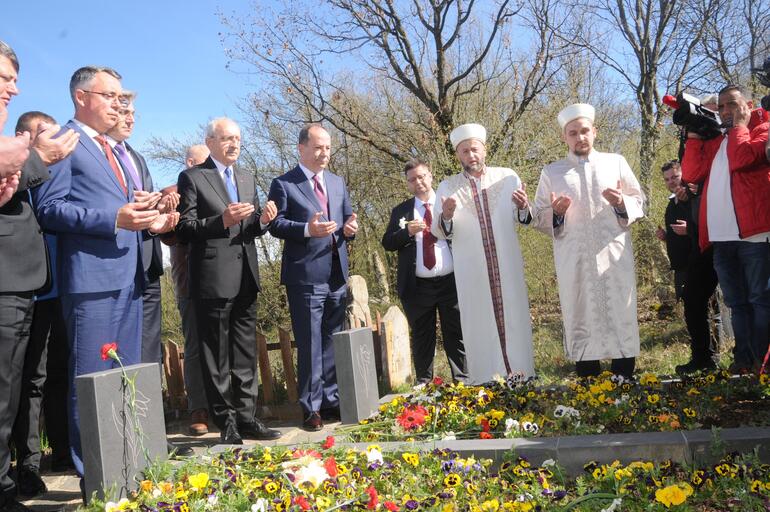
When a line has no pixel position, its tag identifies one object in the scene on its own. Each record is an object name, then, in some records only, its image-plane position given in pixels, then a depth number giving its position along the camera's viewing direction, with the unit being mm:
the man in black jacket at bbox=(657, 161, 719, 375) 6102
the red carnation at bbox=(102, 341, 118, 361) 3358
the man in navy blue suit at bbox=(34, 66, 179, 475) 3756
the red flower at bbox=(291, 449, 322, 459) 3443
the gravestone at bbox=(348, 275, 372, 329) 7152
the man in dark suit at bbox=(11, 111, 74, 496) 4293
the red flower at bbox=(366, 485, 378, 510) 2791
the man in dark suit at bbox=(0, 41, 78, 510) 3323
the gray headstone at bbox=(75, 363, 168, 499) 3141
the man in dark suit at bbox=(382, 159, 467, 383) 6355
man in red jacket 4820
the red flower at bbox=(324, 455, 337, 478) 3127
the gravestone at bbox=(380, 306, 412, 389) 6969
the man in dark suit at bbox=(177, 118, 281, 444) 4719
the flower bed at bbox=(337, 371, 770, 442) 3877
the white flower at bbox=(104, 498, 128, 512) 2867
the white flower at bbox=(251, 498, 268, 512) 2869
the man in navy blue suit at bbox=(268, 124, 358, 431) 5328
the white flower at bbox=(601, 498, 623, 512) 2693
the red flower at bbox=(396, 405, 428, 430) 4172
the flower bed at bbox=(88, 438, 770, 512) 2787
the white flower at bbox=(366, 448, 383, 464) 3354
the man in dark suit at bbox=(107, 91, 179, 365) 4434
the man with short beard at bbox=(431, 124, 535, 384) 5695
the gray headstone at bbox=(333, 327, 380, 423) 4742
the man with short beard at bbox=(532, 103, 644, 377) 5445
